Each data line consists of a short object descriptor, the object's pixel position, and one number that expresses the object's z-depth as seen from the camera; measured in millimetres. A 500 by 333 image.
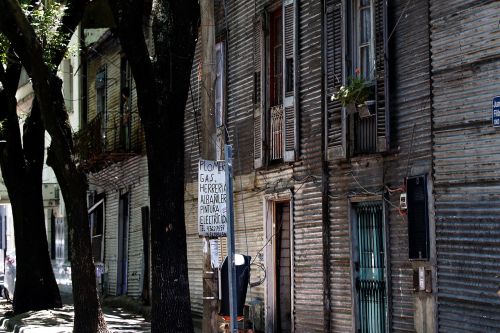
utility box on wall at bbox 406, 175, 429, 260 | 12086
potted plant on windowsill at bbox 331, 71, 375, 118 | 13336
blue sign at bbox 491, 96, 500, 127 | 10852
